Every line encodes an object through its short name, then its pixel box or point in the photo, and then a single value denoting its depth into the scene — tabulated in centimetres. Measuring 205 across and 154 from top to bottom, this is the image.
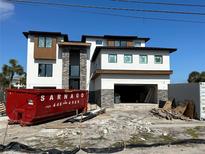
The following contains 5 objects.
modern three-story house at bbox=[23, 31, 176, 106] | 1589
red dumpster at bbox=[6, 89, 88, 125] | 866
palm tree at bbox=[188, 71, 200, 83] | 3322
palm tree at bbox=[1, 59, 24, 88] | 3287
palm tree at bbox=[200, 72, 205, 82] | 3153
